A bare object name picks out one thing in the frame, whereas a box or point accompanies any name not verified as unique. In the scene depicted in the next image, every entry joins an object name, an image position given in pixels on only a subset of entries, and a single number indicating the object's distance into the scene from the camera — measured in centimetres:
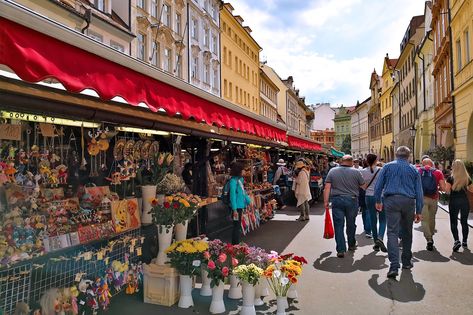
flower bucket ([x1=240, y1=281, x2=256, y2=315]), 433
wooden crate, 471
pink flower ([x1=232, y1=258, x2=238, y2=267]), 468
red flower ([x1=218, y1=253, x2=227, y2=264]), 462
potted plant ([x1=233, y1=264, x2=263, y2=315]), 434
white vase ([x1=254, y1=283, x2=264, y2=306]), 476
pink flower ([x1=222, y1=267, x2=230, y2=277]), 449
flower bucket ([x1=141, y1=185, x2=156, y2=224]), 530
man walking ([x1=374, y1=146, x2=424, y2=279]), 612
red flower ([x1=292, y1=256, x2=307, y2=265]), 485
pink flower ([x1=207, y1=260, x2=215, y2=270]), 450
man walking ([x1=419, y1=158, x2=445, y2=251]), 789
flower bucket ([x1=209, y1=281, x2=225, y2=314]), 452
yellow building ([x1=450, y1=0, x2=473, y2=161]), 1717
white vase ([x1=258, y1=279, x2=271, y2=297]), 491
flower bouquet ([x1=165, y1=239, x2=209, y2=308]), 464
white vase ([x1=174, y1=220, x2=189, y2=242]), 527
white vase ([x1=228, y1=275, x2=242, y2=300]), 498
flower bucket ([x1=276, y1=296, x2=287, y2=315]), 437
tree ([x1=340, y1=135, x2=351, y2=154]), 10250
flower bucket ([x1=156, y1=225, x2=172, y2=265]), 491
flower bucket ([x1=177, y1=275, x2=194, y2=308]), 466
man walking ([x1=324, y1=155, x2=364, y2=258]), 726
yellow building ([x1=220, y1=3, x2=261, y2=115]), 3897
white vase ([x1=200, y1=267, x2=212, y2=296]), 505
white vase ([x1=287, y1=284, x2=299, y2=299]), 498
